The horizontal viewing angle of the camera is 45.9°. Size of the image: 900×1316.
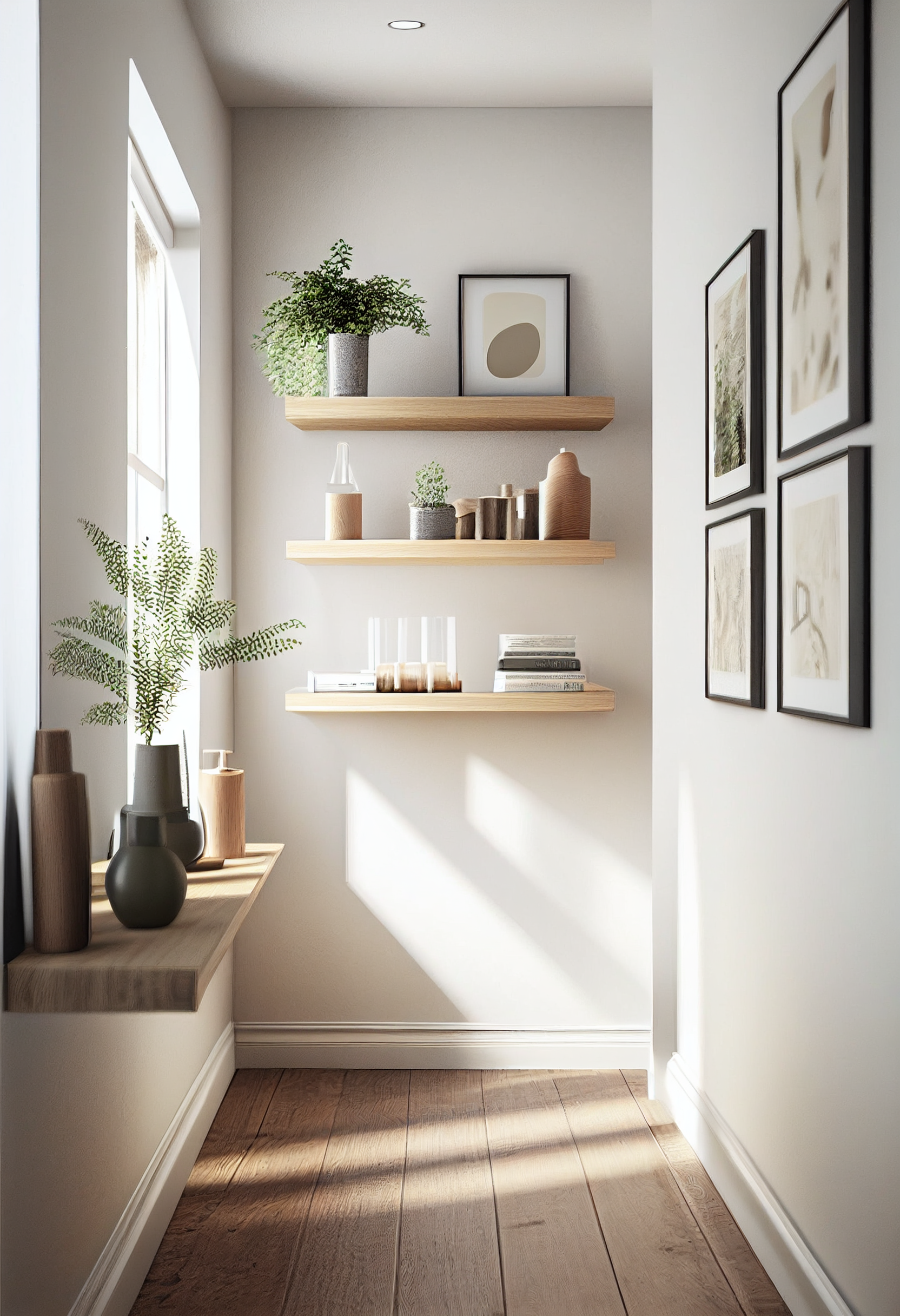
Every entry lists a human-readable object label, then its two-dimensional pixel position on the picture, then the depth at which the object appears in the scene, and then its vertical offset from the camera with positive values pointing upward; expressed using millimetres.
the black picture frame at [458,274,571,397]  3146 +1026
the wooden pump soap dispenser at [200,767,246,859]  2189 -352
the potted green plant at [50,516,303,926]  1581 -12
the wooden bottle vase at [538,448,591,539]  2967 +379
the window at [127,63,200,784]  2480 +715
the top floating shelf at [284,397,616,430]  2969 +640
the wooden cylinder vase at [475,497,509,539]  3010 +339
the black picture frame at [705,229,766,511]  2008 +520
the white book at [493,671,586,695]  2996 -125
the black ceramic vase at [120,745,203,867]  1741 -232
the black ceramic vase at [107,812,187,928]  1567 -352
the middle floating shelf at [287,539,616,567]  2963 +247
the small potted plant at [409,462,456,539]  3012 +361
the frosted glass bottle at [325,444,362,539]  3023 +361
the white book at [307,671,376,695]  2990 -122
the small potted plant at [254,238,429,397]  2955 +878
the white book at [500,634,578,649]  3016 -12
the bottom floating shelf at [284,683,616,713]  2957 -181
